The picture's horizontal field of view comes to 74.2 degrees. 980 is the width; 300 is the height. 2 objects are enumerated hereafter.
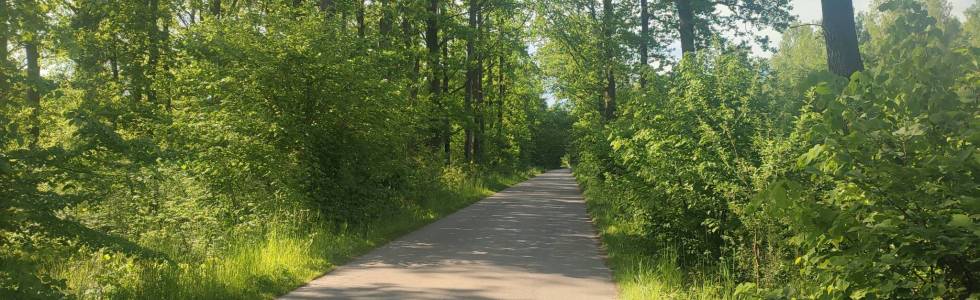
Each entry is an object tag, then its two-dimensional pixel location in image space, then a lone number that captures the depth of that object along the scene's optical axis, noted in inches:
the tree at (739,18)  787.2
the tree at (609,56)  1027.6
